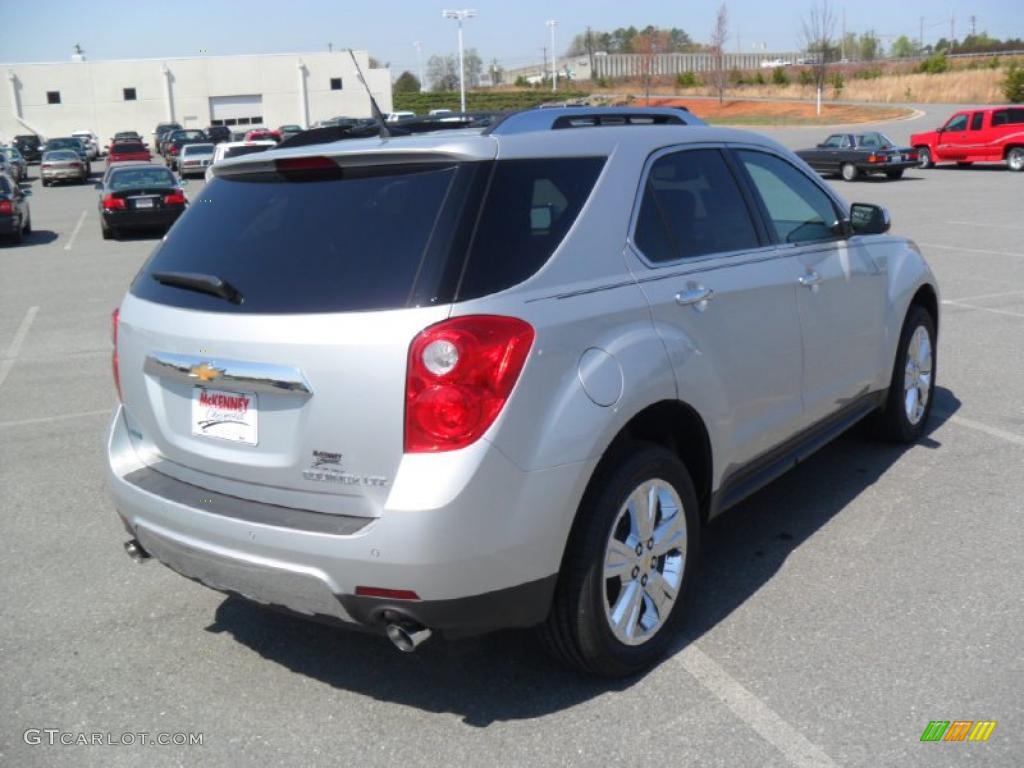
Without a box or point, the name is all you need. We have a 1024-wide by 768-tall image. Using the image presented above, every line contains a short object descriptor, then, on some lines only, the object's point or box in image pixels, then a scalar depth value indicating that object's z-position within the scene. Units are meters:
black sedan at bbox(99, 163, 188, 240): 20.81
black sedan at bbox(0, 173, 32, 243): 20.08
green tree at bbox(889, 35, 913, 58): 160.62
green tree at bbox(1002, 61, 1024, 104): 57.84
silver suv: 2.94
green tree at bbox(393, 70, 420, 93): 122.91
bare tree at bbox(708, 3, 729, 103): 78.81
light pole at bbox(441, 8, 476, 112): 66.56
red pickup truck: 30.20
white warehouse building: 75.94
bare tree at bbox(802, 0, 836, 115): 67.00
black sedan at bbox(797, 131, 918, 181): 28.28
